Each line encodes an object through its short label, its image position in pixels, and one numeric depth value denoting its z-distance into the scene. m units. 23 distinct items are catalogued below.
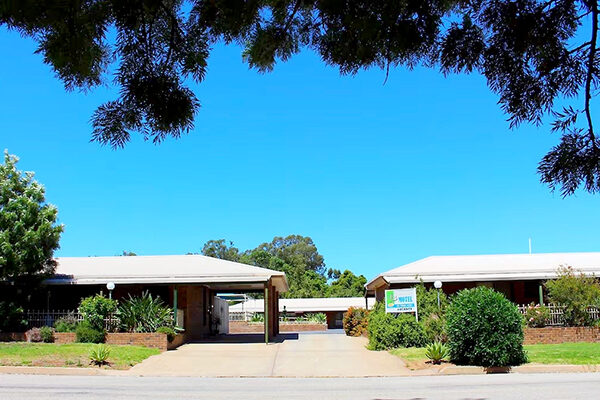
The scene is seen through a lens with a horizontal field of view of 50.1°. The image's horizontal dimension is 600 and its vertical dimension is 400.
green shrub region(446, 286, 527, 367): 16.92
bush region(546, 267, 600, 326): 24.31
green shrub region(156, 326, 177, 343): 23.52
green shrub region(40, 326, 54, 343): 23.72
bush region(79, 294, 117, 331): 24.14
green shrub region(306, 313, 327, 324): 53.29
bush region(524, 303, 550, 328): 24.38
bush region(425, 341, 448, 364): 17.70
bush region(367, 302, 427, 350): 22.78
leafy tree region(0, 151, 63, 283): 24.17
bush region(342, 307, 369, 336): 34.75
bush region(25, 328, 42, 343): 23.80
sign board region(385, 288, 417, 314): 23.67
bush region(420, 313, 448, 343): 22.02
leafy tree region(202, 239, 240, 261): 104.75
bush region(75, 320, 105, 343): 23.20
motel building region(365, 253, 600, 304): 28.11
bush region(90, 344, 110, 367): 17.89
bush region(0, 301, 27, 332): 24.59
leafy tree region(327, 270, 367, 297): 78.98
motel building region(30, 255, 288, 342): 26.58
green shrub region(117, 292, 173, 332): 24.11
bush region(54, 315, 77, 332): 24.44
